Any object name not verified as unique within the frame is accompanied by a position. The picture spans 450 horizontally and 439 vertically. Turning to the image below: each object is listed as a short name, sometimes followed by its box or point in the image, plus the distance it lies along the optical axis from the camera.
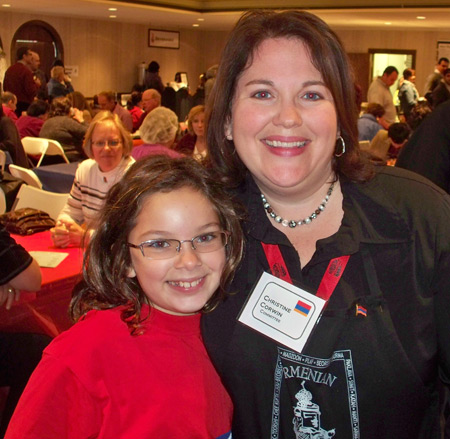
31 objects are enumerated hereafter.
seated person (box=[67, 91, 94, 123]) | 9.19
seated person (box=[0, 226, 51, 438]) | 2.42
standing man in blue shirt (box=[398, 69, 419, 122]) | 10.01
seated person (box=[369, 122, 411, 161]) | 5.58
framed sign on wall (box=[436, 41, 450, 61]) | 14.58
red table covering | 2.82
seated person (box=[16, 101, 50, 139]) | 7.79
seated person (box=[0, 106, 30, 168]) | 6.01
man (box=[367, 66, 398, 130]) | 9.21
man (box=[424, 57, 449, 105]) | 8.34
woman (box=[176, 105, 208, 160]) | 5.70
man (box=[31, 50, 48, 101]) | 9.77
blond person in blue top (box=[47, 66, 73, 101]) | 10.88
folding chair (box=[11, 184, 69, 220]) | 4.10
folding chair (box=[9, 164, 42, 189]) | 5.28
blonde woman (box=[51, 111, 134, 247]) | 3.84
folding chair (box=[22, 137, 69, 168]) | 6.82
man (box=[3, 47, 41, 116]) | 10.03
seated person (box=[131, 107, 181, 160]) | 5.29
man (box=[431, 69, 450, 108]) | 5.53
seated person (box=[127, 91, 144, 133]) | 9.52
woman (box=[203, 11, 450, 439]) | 1.23
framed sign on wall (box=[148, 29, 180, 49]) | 15.95
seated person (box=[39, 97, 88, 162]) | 7.18
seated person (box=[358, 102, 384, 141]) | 7.34
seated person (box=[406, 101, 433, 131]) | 4.80
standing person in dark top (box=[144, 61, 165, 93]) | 12.55
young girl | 1.20
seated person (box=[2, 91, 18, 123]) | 8.19
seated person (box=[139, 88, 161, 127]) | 8.99
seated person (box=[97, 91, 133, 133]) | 9.04
